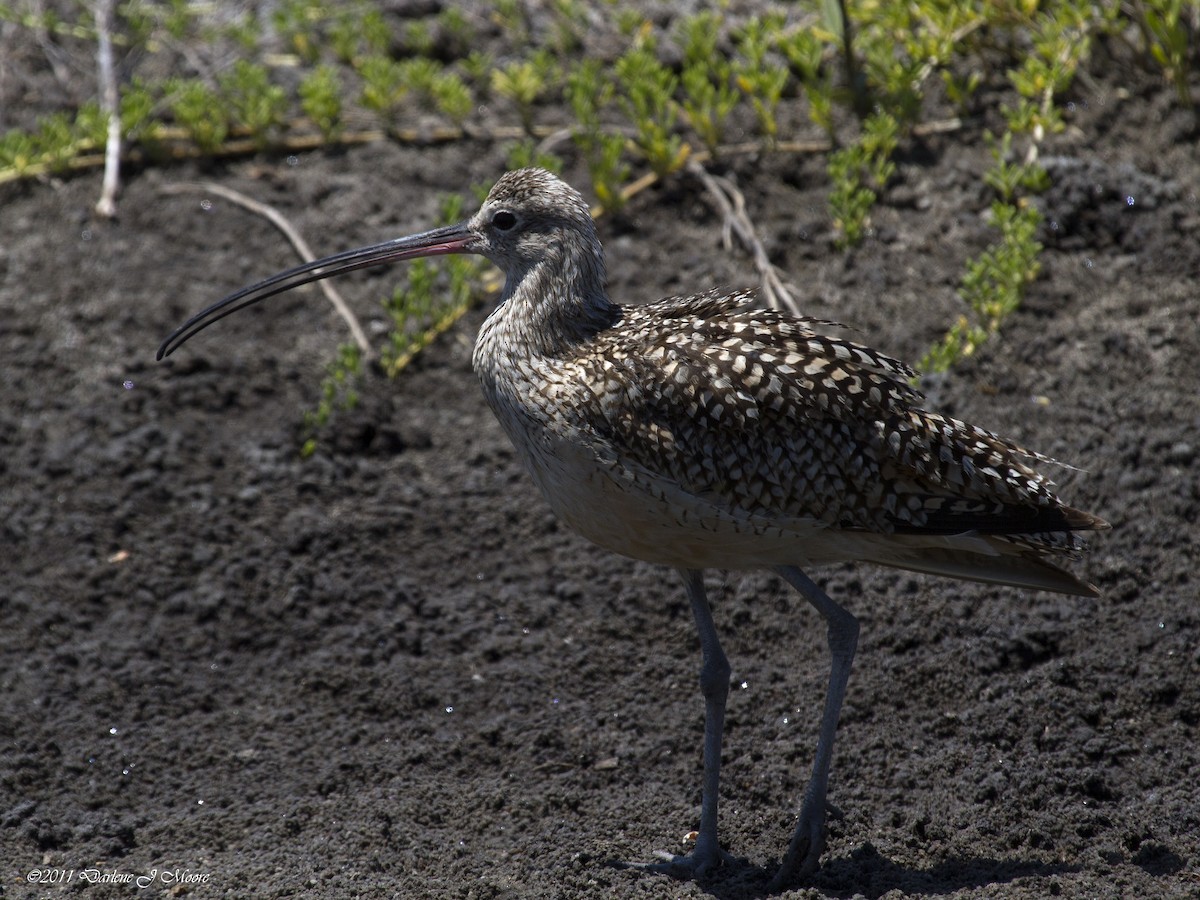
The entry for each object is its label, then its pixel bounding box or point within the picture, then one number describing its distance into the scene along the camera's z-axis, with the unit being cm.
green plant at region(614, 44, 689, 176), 1443
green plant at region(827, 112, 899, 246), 1351
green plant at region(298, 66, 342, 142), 1551
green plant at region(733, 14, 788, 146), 1452
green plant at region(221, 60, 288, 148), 1571
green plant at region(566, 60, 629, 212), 1411
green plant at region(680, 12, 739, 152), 1447
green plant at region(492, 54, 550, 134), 1558
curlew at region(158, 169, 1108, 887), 841
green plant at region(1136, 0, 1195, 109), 1347
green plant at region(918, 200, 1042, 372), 1226
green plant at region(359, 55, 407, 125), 1559
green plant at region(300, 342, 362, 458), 1270
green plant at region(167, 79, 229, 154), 1566
